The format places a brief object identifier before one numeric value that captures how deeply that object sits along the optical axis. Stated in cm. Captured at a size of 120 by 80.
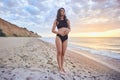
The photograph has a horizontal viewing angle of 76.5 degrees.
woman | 139
